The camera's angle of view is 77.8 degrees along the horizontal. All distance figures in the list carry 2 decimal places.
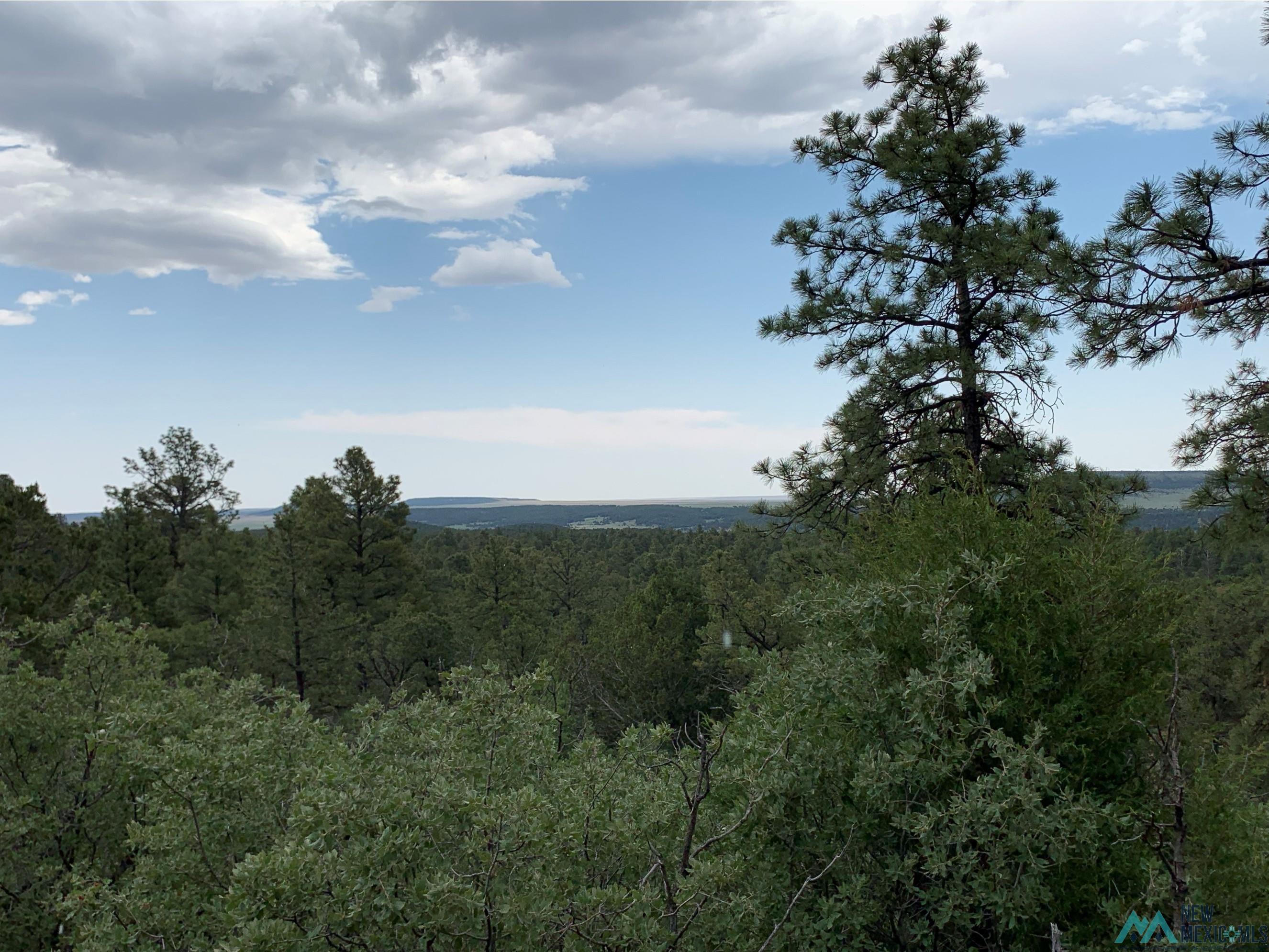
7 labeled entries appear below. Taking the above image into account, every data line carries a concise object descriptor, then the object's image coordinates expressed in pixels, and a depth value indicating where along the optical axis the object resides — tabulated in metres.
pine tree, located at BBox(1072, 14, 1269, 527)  7.52
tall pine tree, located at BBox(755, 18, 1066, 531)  9.71
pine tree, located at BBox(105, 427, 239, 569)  37.66
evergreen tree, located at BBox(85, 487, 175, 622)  27.64
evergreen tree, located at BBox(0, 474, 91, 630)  15.37
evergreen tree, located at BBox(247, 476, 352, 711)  24.36
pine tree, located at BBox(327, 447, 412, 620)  31.06
